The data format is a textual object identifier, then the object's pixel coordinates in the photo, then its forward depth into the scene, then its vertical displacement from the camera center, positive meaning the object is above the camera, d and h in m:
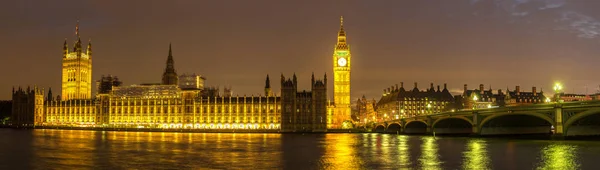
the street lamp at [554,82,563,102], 95.58 +4.16
